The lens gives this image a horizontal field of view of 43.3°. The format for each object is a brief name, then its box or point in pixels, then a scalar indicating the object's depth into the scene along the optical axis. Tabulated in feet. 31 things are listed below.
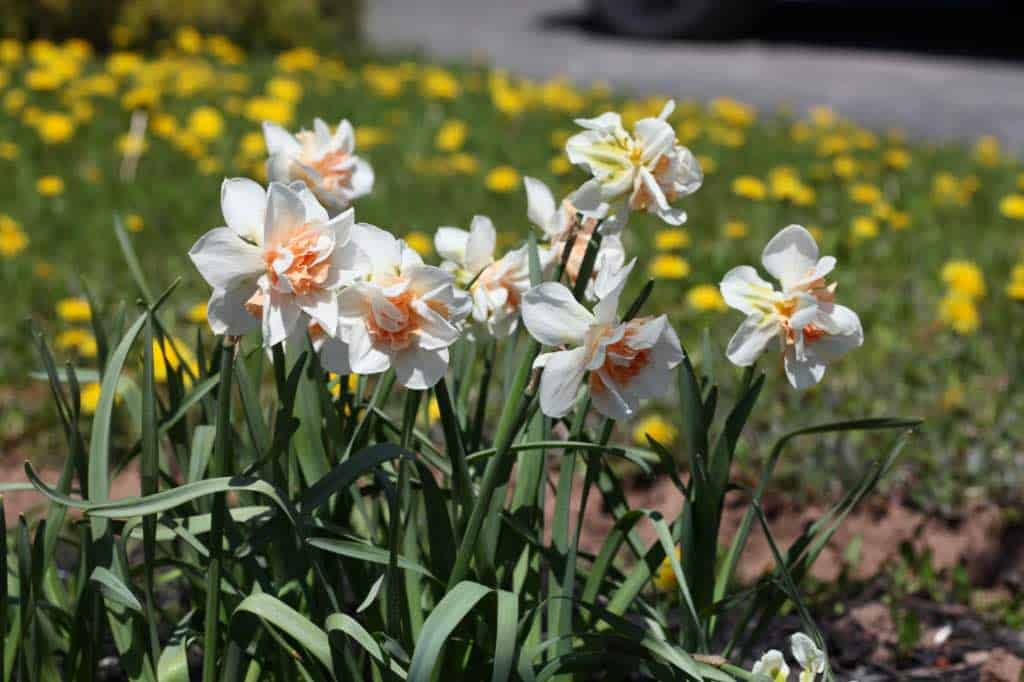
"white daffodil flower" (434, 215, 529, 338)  4.98
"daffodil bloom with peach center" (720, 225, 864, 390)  4.51
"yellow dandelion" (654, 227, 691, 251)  11.21
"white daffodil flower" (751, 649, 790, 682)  4.77
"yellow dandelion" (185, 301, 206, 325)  8.84
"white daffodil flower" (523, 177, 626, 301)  5.03
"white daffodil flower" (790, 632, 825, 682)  4.84
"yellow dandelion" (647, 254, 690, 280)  10.86
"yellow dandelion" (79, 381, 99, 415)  8.72
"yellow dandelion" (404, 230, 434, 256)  11.68
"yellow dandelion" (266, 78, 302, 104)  18.04
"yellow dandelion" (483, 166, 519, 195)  14.39
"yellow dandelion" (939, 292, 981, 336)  10.39
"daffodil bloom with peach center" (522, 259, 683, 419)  4.10
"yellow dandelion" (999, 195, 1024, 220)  13.10
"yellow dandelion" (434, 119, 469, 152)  16.74
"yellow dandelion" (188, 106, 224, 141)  15.70
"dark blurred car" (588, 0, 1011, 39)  33.55
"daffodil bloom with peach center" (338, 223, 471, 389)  4.11
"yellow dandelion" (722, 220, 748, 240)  13.01
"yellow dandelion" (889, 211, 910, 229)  13.19
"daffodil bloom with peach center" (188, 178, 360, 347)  4.02
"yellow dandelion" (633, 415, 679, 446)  8.91
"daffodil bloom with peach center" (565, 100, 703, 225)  4.61
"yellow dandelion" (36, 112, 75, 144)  15.52
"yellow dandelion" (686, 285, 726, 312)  10.23
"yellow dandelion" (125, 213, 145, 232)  11.96
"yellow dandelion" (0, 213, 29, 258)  12.10
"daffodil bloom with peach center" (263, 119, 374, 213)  5.28
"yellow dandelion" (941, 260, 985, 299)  10.98
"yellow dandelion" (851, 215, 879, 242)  12.74
